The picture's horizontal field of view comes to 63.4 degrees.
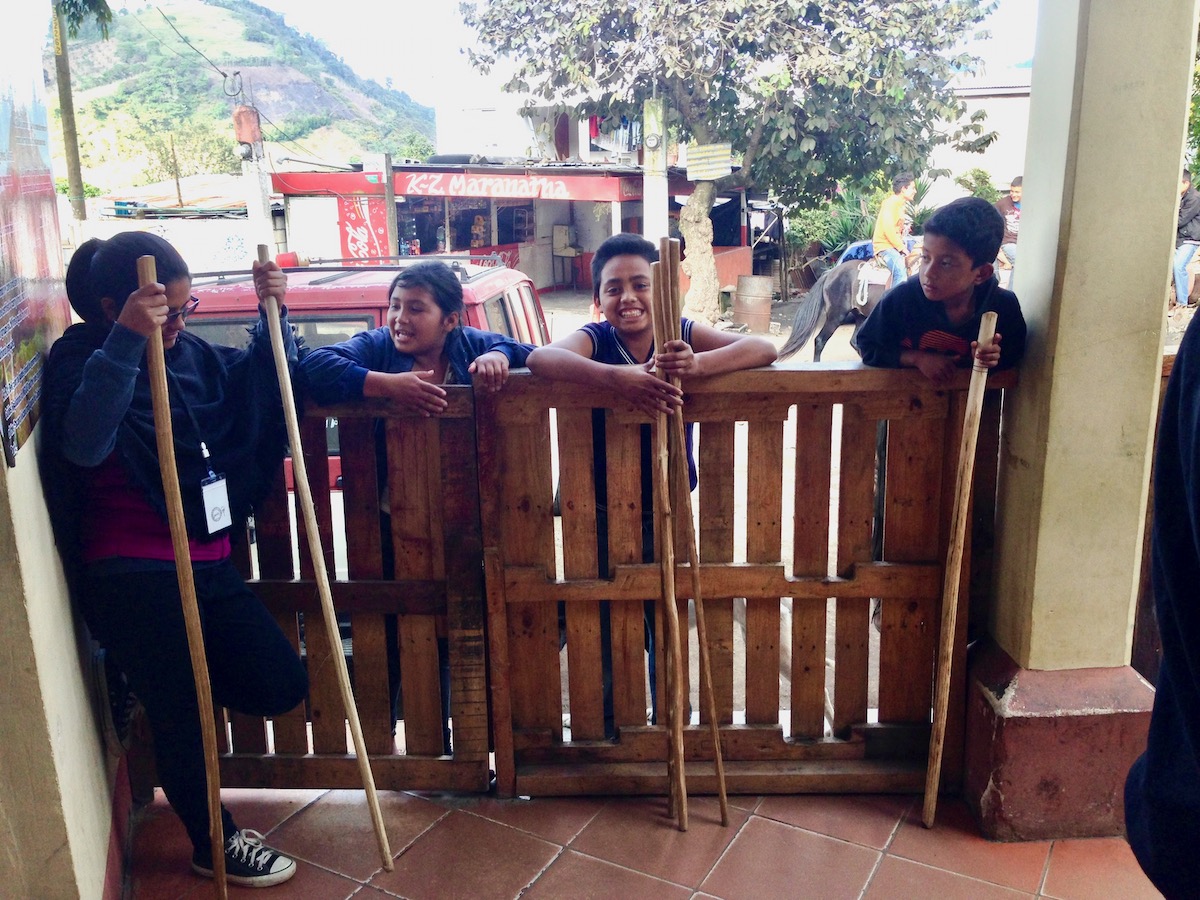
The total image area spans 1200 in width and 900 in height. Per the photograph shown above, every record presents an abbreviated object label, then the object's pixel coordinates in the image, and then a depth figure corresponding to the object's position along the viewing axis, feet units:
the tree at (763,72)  52.47
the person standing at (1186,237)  39.29
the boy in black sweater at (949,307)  8.83
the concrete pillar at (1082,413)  8.00
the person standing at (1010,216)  38.06
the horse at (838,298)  37.35
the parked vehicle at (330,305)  14.62
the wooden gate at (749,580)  9.31
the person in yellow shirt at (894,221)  40.22
